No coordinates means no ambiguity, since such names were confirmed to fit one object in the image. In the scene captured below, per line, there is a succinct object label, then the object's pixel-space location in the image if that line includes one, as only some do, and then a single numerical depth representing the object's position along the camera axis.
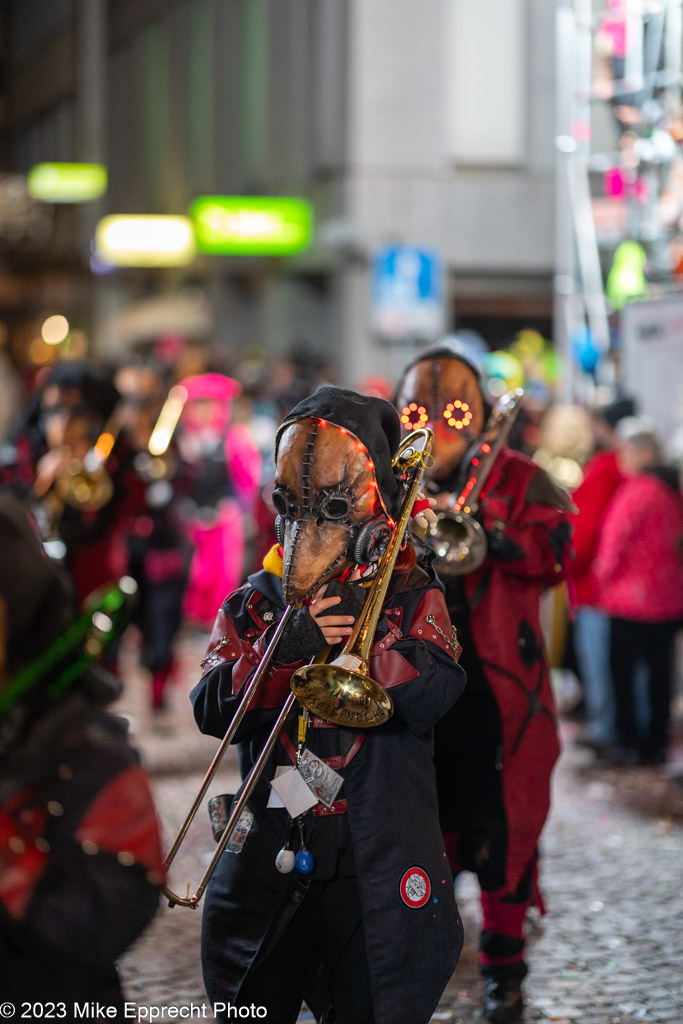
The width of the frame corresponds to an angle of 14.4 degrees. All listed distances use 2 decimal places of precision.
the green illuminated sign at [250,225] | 39.88
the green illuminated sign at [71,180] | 45.78
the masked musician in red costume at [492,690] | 8.09
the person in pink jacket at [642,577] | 14.80
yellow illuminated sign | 44.65
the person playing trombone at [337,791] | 5.69
